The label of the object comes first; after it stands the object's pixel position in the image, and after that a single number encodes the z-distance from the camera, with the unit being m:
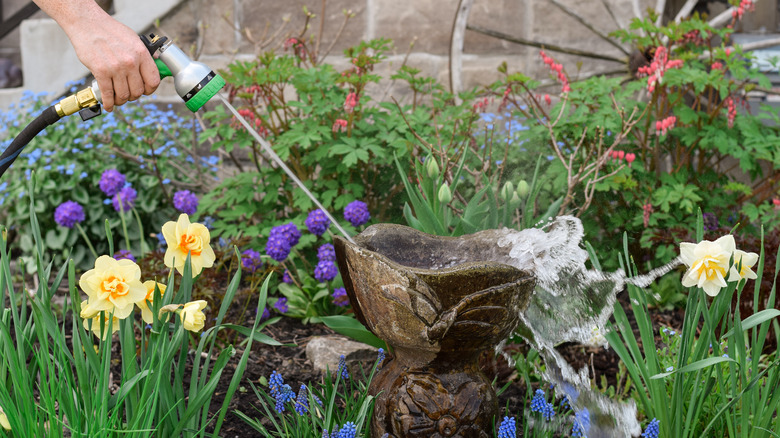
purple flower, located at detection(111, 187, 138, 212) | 2.95
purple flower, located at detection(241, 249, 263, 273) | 2.46
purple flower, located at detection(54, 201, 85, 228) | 3.03
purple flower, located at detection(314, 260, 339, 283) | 2.37
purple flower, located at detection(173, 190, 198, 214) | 2.73
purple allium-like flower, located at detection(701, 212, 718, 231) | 2.71
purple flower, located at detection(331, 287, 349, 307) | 2.43
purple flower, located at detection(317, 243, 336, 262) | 2.41
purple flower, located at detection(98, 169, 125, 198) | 2.96
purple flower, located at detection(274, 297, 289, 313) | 2.45
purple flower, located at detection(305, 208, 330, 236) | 2.42
